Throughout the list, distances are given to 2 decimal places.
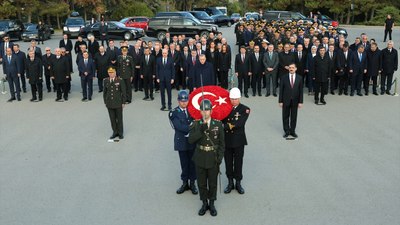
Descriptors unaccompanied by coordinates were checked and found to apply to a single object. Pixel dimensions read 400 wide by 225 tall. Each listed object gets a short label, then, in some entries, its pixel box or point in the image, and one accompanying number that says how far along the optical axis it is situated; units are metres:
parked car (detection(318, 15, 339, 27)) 36.15
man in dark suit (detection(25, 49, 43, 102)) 13.17
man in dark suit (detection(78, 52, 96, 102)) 13.22
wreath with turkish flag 6.40
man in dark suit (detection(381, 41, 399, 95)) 13.33
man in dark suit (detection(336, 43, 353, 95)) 13.25
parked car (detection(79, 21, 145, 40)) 30.19
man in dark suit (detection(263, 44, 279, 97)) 13.31
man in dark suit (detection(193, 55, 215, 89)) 11.86
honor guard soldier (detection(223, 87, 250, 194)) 6.52
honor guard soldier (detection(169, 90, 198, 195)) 6.51
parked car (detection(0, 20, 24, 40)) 30.50
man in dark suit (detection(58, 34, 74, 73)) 16.70
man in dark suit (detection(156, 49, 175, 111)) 11.84
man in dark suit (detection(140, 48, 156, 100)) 13.20
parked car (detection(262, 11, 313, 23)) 34.59
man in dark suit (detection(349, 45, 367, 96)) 13.28
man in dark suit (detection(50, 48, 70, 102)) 13.23
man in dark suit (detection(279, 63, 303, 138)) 9.41
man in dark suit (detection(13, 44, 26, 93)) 13.45
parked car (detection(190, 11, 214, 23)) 40.01
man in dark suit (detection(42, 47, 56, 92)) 13.36
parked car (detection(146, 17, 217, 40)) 29.17
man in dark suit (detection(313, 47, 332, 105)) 12.31
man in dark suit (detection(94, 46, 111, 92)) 13.72
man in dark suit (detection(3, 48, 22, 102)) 13.34
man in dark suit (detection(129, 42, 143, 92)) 14.29
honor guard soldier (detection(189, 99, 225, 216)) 5.73
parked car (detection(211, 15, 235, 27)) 45.08
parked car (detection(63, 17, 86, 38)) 31.91
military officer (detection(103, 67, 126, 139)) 9.35
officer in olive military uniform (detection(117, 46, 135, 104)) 12.91
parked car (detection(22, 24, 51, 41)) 30.39
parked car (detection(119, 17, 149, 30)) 35.72
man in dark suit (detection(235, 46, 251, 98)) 13.34
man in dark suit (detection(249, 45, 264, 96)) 13.46
